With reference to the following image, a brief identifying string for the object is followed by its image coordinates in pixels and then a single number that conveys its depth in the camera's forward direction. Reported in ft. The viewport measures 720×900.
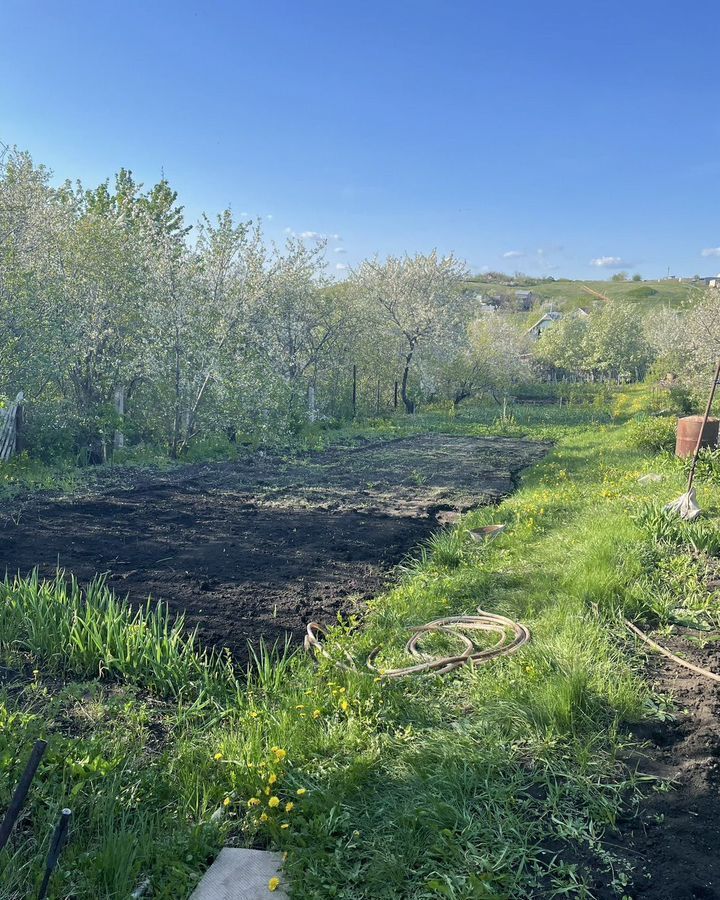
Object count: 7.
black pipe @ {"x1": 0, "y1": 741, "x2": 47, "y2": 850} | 5.66
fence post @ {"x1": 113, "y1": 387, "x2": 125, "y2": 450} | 45.14
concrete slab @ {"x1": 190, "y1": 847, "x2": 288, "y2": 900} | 7.38
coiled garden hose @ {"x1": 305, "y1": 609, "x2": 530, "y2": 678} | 12.69
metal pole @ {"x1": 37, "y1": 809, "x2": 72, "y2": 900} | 5.99
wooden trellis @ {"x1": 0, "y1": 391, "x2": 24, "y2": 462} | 36.24
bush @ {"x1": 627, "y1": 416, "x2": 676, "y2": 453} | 43.88
